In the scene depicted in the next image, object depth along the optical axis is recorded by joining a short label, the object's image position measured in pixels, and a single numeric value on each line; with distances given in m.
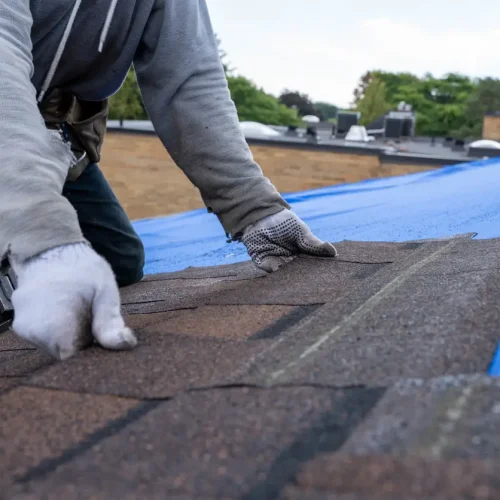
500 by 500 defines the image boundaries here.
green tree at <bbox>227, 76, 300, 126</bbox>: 28.16
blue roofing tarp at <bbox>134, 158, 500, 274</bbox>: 2.84
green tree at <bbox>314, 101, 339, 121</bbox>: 42.66
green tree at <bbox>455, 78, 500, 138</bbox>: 28.84
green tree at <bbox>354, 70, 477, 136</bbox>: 33.25
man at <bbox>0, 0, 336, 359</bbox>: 1.20
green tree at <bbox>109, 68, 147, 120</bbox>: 20.03
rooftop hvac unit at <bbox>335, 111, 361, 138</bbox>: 12.83
